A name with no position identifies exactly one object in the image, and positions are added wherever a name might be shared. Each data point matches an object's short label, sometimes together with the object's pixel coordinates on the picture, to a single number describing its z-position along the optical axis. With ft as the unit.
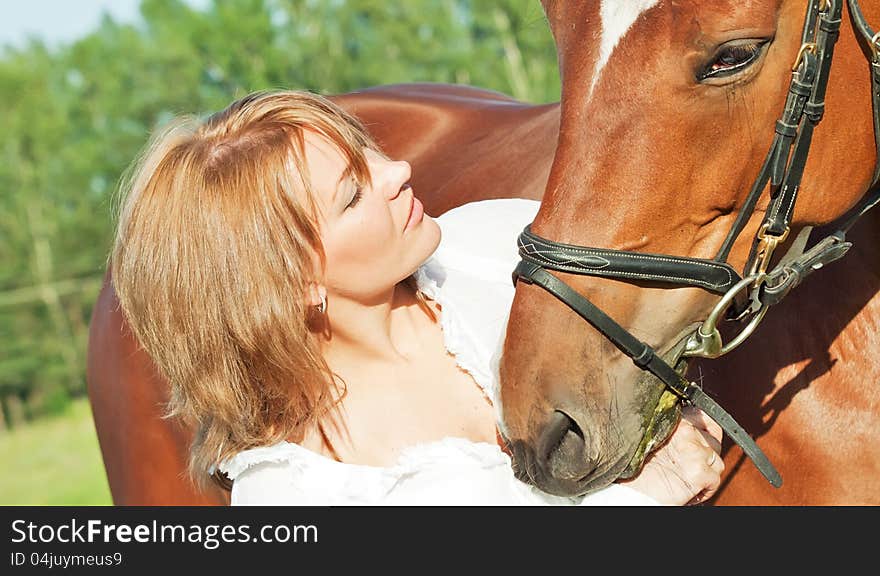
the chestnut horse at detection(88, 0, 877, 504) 5.61
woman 6.00
